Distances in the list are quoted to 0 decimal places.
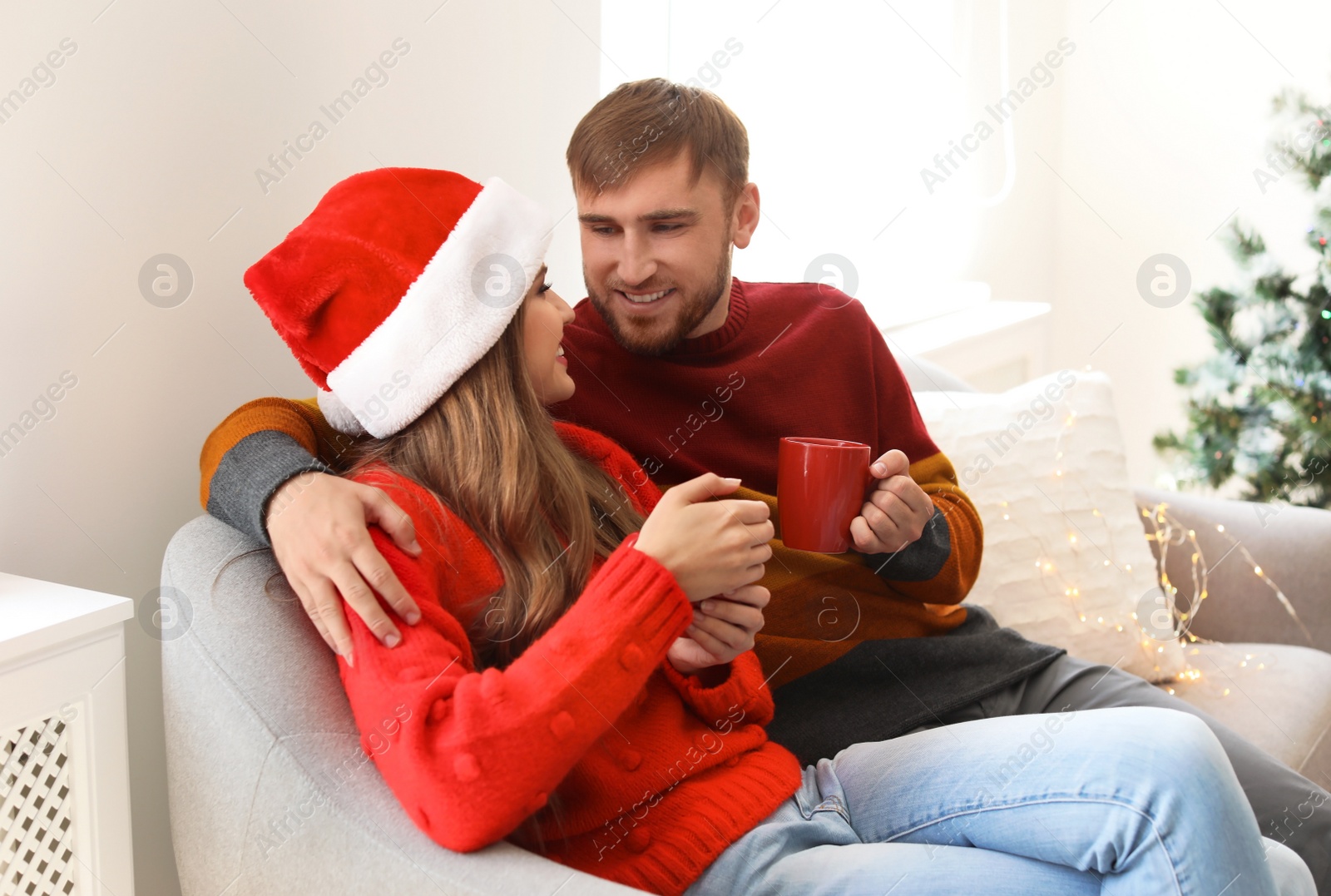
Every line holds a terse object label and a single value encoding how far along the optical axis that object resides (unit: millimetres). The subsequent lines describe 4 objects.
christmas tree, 2719
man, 1312
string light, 1811
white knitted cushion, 1659
